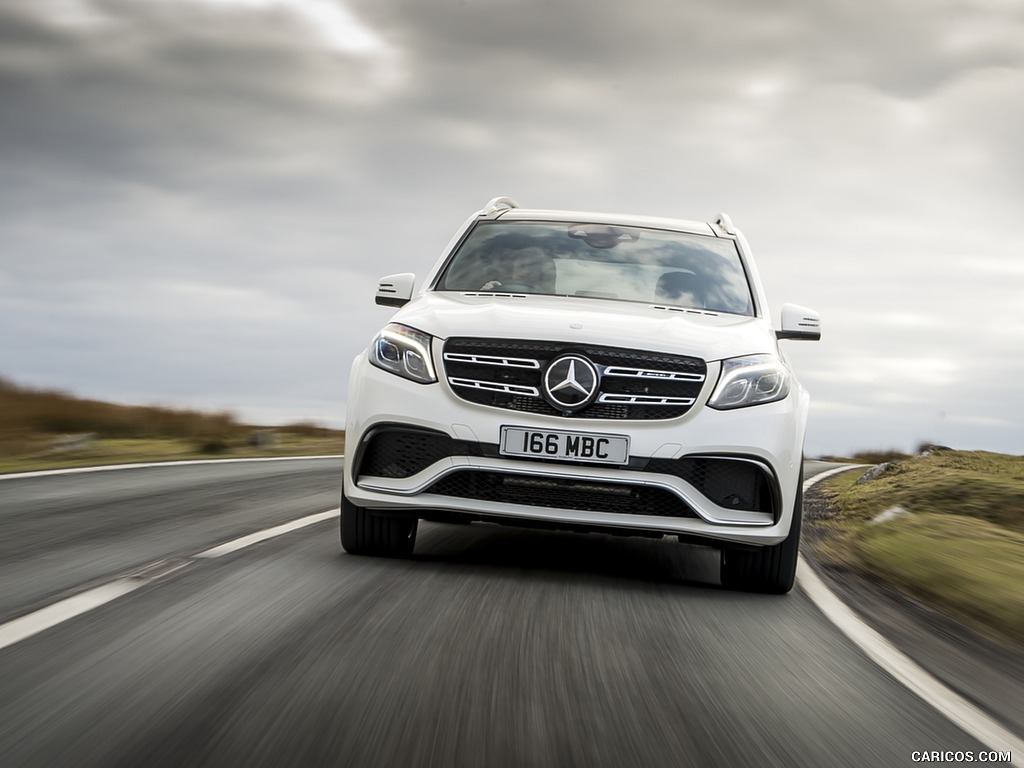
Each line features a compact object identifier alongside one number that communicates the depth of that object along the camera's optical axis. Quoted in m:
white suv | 5.43
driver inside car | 6.85
